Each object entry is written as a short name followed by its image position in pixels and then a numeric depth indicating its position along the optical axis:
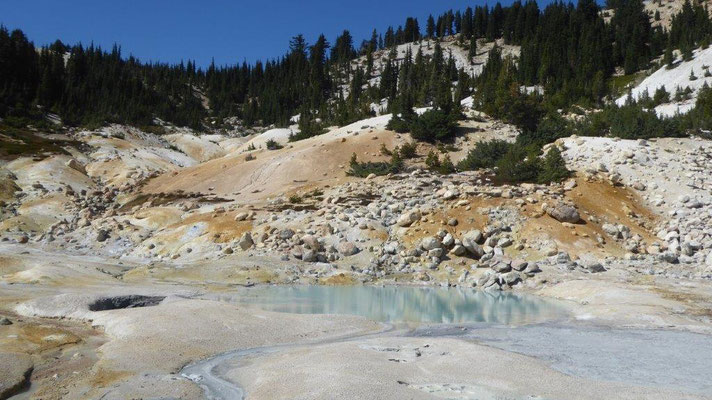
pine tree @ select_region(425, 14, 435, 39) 152.75
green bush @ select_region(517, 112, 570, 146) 39.00
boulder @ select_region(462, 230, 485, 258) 24.73
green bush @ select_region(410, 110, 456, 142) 45.34
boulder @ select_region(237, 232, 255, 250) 26.36
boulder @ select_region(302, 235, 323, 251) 25.67
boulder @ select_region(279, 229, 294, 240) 26.78
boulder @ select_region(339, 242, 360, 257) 25.62
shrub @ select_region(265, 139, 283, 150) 52.85
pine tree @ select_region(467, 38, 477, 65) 123.10
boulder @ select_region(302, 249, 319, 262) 24.97
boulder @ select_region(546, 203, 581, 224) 26.42
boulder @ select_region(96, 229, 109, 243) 30.11
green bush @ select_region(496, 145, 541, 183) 32.22
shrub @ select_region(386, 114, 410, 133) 47.38
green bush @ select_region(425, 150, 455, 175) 37.44
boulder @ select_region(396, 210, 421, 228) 27.52
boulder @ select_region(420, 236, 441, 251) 24.92
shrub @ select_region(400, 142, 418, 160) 42.34
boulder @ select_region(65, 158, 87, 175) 49.81
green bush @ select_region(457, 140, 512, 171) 37.44
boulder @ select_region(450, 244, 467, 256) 24.67
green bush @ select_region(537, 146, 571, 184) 31.27
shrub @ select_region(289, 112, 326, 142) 58.47
